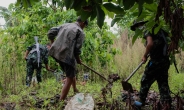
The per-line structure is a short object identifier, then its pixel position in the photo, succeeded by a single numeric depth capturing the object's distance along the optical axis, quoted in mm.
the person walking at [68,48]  4867
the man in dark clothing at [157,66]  4169
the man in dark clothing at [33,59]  7012
